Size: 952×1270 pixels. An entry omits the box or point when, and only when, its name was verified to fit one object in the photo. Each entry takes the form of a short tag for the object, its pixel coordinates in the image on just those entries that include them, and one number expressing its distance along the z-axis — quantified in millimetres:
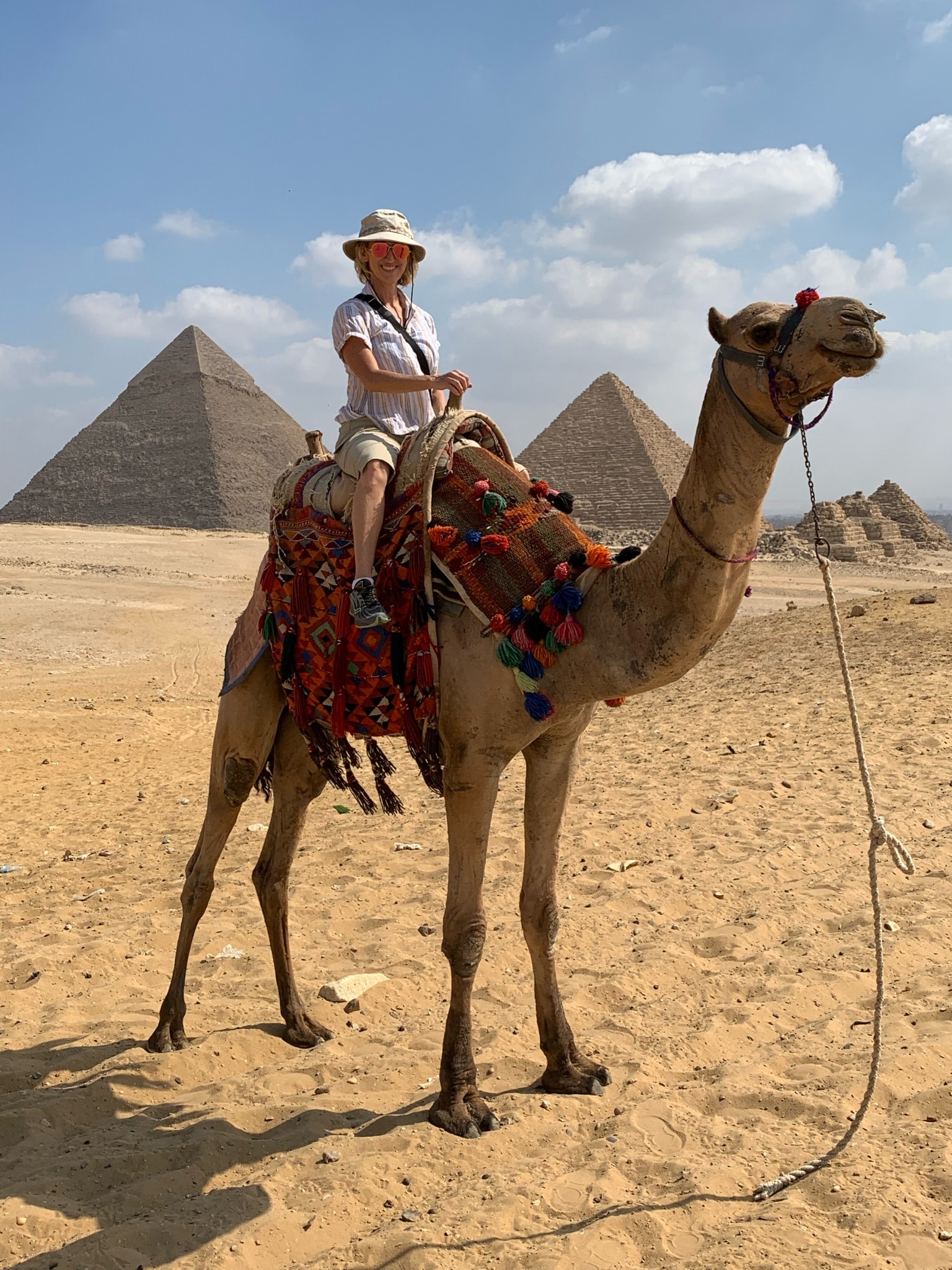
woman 3469
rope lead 2840
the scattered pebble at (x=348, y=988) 4492
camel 2656
